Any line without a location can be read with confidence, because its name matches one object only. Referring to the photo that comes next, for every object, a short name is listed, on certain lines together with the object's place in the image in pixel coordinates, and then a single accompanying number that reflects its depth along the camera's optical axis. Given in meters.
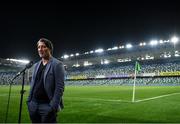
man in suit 2.64
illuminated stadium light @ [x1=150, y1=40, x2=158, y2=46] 48.61
